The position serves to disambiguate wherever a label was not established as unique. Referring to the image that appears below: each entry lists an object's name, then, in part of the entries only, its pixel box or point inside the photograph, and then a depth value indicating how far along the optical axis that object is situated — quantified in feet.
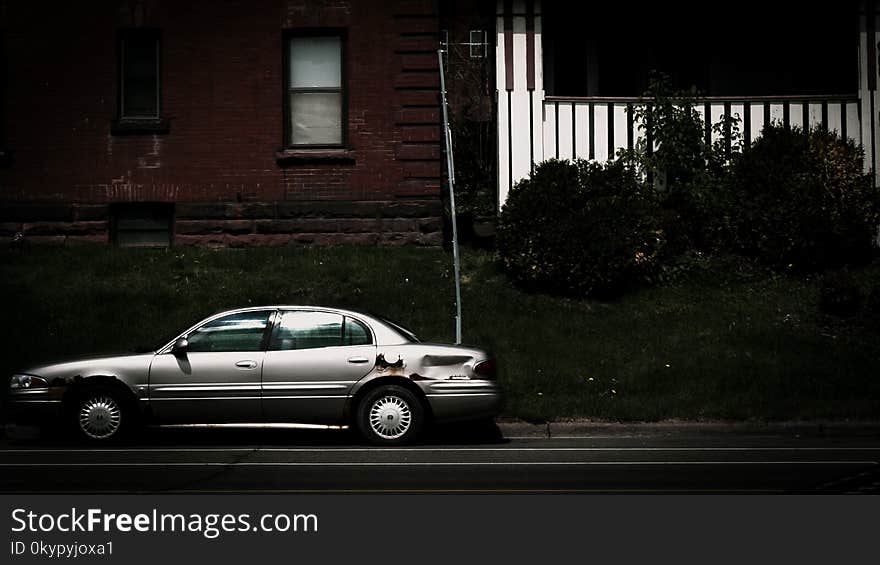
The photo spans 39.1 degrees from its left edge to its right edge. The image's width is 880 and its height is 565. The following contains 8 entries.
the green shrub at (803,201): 61.36
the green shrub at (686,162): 64.23
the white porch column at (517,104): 67.72
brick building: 68.49
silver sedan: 41.50
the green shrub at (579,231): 59.00
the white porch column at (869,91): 67.82
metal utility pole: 52.47
